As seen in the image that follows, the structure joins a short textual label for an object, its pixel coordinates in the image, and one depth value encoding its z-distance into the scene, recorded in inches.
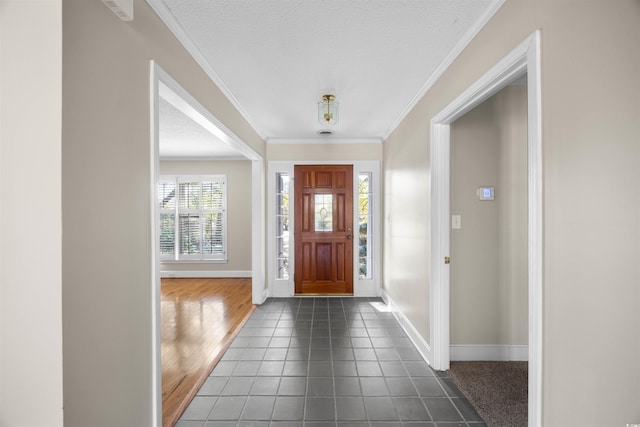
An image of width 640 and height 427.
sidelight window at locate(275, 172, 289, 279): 179.9
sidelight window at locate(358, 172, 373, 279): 179.8
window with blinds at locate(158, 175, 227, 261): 232.5
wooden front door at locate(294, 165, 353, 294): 177.0
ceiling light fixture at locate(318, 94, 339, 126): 109.0
